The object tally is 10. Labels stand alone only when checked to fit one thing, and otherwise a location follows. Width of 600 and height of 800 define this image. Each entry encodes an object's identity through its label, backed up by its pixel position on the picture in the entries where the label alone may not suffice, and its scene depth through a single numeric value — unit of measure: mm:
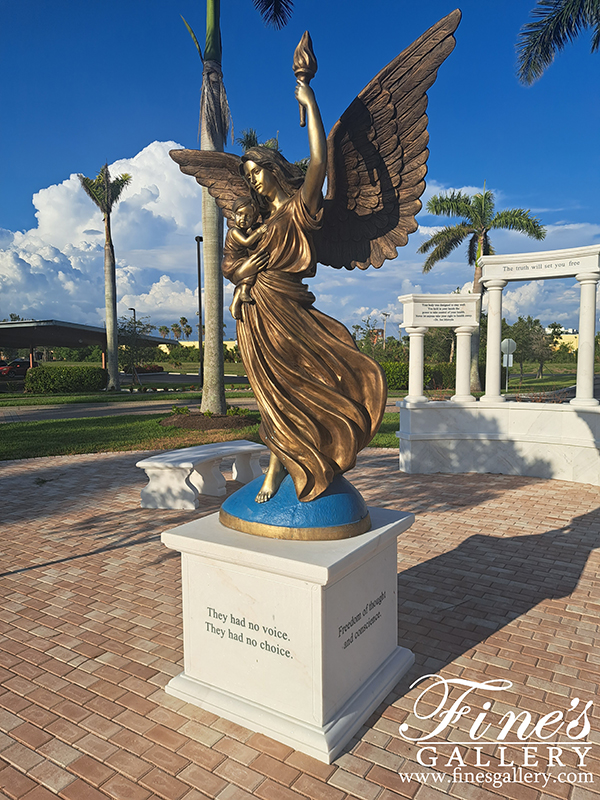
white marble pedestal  2842
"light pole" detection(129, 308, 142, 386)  35500
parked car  39000
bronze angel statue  3109
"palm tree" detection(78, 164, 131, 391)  27484
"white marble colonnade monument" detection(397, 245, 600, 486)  9094
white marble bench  7418
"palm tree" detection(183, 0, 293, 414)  12953
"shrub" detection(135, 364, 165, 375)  53659
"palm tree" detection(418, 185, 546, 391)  25016
